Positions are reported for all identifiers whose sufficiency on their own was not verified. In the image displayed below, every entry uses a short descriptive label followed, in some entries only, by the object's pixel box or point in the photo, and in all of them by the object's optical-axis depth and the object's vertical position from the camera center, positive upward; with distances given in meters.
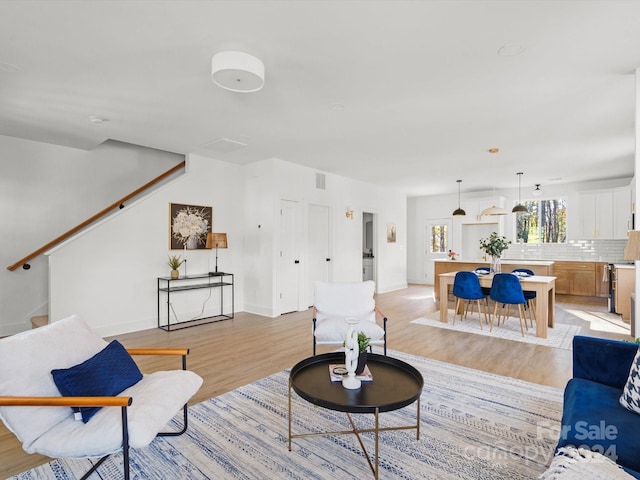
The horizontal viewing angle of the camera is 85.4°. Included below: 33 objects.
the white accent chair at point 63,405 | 1.61 -0.88
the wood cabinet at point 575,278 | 7.72 -0.91
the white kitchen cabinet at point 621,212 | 7.26 +0.55
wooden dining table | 4.65 -0.81
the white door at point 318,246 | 6.76 -0.15
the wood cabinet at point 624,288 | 5.66 -0.85
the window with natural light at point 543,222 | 8.52 +0.40
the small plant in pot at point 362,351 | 2.26 -0.74
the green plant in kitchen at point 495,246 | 5.75 -0.13
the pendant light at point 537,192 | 8.04 +1.09
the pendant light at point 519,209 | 6.74 +0.57
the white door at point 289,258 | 6.10 -0.36
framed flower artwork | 5.55 +0.22
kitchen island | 6.35 -0.54
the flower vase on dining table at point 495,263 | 5.82 -0.42
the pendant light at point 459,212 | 7.62 +0.57
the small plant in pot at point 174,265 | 5.38 -0.41
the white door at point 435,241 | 10.17 -0.08
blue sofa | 1.45 -0.85
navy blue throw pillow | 1.80 -0.77
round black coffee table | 1.89 -0.91
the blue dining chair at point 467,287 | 5.29 -0.75
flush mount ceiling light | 2.59 +1.28
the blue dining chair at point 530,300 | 5.15 -0.97
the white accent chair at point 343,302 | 3.74 -0.71
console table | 5.32 -0.80
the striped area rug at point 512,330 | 4.49 -1.33
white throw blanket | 1.25 -0.87
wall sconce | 7.52 +0.54
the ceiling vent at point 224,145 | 4.98 +1.40
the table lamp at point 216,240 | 5.55 -0.02
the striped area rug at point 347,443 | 1.96 -1.31
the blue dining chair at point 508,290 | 4.84 -0.74
